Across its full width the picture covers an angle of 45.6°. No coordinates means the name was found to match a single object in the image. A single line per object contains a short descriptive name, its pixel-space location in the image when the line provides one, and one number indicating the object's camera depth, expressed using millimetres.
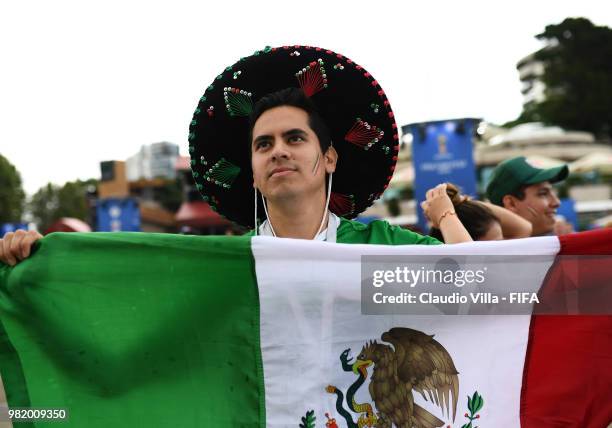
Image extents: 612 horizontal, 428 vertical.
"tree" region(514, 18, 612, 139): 48000
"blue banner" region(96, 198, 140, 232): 16953
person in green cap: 3779
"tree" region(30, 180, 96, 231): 57666
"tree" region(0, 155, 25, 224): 40500
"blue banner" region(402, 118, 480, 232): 13008
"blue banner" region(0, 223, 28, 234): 17562
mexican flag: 1751
